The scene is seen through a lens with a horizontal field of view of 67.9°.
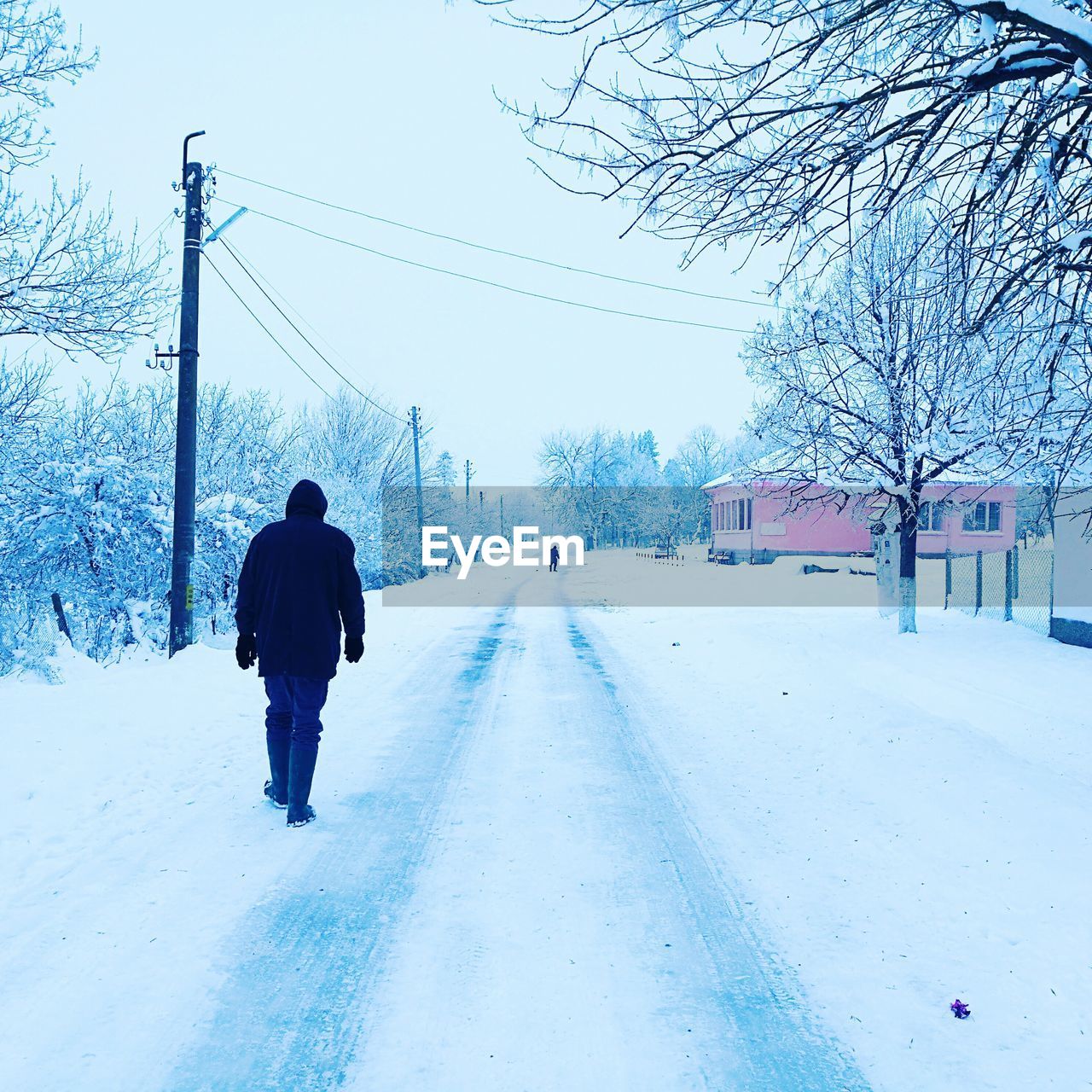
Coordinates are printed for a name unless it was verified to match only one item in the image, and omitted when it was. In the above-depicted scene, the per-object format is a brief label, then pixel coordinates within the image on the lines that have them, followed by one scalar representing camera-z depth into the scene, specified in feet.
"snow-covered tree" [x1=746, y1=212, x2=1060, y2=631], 41.14
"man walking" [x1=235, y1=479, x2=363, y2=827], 16.37
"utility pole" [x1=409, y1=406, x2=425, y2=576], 137.08
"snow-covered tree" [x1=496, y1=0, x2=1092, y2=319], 13.08
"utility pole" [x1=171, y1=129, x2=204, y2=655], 36.86
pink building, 125.90
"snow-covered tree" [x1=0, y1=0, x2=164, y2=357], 27.45
